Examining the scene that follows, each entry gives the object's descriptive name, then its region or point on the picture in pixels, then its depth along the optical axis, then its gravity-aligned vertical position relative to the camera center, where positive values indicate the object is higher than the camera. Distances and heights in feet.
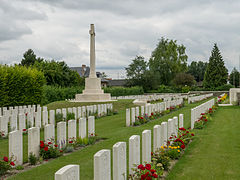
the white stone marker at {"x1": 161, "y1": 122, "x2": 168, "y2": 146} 19.44 -3.47
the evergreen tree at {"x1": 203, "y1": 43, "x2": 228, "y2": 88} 192.65 +11.44
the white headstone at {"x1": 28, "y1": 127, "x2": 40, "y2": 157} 18.78 -3.87
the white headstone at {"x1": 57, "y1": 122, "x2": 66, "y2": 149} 21.64 -3.85
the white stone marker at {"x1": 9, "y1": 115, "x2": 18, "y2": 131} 29.49 -3.89
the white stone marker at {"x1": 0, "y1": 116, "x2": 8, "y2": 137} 28.23 -4.02
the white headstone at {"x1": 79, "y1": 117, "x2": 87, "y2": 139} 24.71 -3.87
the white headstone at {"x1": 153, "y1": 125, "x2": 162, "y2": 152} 17.88 -3.50
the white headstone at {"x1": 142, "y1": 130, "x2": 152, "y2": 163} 15.30 -3.48
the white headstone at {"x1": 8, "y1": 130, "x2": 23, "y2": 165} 17.68 -4.05
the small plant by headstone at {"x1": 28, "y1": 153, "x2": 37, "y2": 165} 18.71 -5.14
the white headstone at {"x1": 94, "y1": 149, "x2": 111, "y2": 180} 9.70 -3.00
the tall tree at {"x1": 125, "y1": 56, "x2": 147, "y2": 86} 200.37 +13.96
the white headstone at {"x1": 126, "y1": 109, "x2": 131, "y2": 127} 36.74 -4.61
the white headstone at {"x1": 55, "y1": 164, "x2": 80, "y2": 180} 7.71 -2.65
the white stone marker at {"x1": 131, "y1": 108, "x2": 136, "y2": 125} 36.99 -3.88
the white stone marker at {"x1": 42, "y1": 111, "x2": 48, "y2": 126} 34.18 -3.85
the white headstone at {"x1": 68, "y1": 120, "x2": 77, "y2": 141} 23.94 -3.84
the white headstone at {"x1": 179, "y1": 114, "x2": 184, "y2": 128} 27.17 -3.51
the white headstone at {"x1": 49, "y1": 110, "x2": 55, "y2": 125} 35.12 -3.79
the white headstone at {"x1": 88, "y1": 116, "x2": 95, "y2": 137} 26.68 -3.91
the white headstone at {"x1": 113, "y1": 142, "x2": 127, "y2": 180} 11.41 -3.31
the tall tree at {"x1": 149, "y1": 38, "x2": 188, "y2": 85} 209.77 +21.83
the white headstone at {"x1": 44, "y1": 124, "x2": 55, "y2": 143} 20.54 -3.62
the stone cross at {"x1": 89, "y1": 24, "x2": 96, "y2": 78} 75.31 +11.82
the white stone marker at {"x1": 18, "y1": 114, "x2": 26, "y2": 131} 28.58 -3.63
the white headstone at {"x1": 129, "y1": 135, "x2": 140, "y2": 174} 13.32 -3.35
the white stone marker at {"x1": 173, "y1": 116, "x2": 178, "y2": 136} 23.13 -3.35
